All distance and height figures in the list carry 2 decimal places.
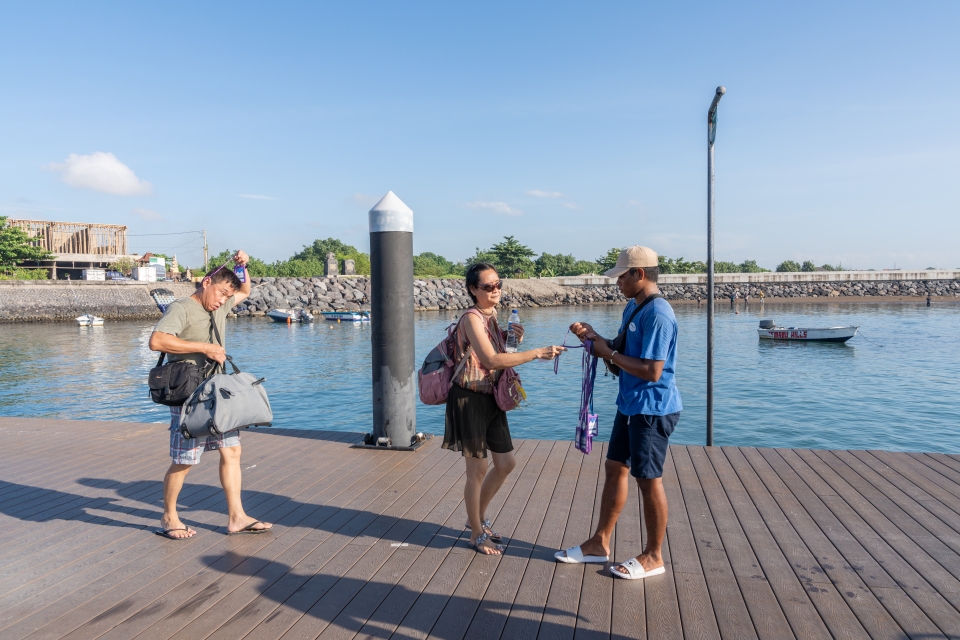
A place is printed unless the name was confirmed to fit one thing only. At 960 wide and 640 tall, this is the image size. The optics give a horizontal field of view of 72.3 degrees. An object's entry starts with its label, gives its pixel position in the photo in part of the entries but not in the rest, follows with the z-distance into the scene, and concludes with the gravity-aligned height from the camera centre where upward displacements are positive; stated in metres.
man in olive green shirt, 3.77 -0.35
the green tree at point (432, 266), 79.12 +3.05
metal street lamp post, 6.33 +0.52
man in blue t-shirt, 3.22 -0.53
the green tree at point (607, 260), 83.00 +3.56
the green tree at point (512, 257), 79.75 +3.76
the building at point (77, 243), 62.47 +5.03
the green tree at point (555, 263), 93.81 +3.52
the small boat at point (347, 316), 46.88 -1.87
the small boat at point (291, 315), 46.31 -1.71
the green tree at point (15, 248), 53.62 +3.81
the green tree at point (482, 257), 81.69 +3.99
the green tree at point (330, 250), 89.19 +5.88
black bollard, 6.12 -0.30
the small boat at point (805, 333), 29.97 -2.31
